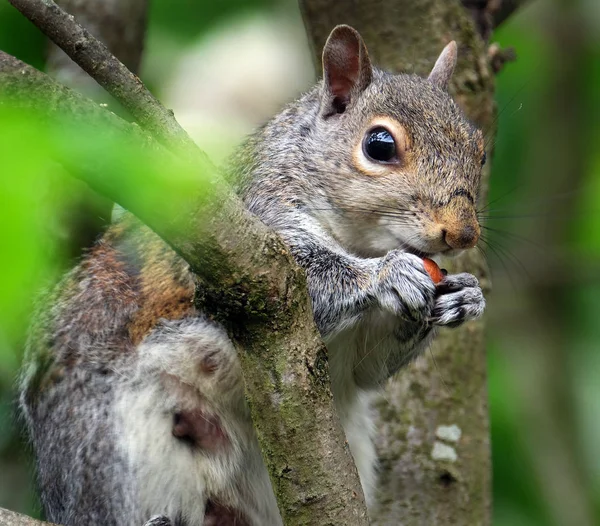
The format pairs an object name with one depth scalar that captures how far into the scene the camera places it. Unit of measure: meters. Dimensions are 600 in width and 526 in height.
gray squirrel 5.27
